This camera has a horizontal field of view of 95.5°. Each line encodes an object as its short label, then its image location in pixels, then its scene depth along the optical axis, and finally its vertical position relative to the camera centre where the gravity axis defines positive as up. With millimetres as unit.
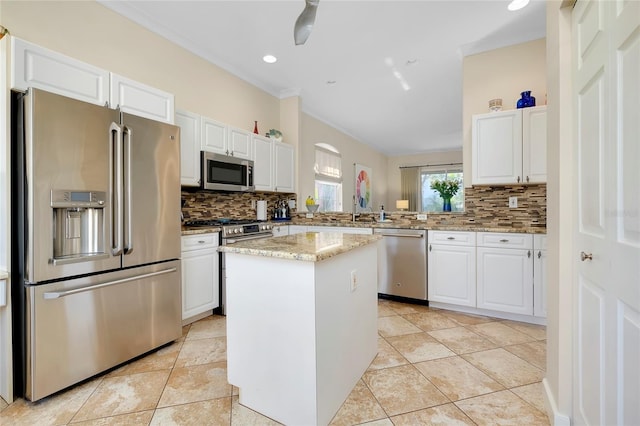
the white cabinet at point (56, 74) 1668 +882
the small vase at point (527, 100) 2877 +1091
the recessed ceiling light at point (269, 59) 3388 +1808
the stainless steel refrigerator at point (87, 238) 1646 -167
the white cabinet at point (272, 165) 3791 +653
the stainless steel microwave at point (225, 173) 3080 +444
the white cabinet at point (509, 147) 2816 +643
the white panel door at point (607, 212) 886 -9
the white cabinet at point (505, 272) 2764 -609
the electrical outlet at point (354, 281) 1739 -422
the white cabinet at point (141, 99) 2158 +895
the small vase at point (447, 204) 3756 +79
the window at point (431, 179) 8005 +910
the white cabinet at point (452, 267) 3025 -611
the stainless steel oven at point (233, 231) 3014 -218
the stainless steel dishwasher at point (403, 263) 3296 -616
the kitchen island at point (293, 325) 1403 -598
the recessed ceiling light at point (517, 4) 2449 +1761
